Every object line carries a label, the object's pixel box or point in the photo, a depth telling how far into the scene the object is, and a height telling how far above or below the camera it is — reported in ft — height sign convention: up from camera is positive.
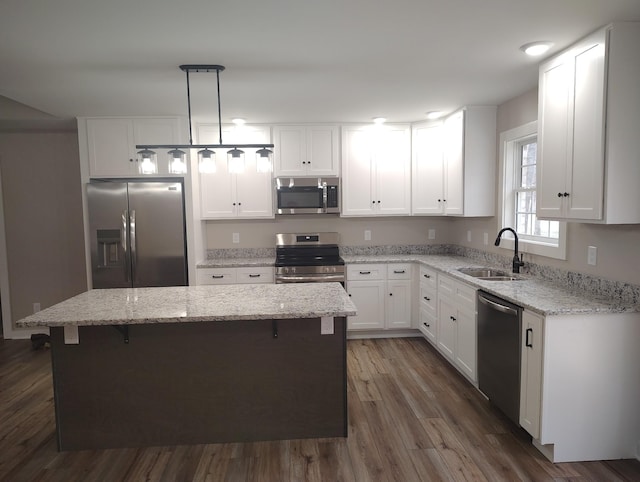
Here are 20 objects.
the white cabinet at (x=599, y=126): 6.97 +1.52
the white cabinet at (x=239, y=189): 14.62 +0.88
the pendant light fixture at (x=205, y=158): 8.91 +1.24
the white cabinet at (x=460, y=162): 12.66 +1.61
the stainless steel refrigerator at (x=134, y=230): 13.10 -0.53
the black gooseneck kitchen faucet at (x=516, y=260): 11.02 -1.41
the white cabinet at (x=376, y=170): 14.94 +1.53
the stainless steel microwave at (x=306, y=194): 14.74 +0.64
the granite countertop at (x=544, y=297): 7.32 -1.83
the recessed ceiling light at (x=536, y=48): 7.70 +3.17
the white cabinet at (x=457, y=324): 10.28 -3.23
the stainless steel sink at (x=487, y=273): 11.32 -1.92
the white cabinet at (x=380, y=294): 14.47 -3.06
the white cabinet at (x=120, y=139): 13.28 +2.50
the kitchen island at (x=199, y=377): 8.09 -3.39
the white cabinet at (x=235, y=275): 14.15 -2.24
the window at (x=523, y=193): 10.64 +0.46
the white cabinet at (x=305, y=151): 14.69 +2.24
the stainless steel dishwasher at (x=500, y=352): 8.22 -3.18
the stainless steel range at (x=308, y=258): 14.19 -1.76
